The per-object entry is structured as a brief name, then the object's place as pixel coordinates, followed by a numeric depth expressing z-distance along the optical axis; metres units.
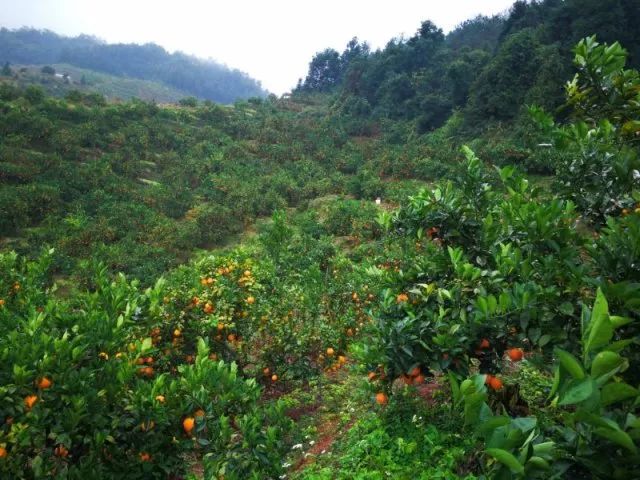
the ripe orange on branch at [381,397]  3.45
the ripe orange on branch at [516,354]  2.38
